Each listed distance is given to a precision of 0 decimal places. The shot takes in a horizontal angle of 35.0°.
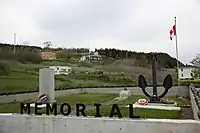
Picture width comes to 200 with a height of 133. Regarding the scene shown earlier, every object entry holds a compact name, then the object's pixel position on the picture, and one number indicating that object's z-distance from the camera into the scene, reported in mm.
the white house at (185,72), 65438
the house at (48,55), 84250
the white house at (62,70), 64100
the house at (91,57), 95044
